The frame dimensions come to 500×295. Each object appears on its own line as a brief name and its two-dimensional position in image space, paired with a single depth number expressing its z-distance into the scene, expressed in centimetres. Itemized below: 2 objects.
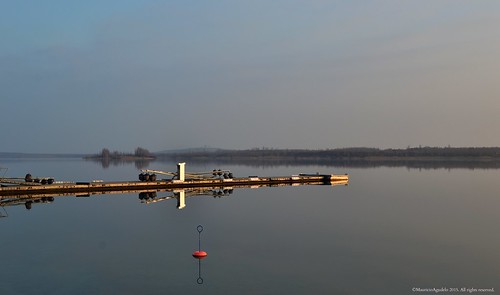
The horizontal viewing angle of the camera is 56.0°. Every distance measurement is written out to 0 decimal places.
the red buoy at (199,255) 2261
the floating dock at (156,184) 5453
